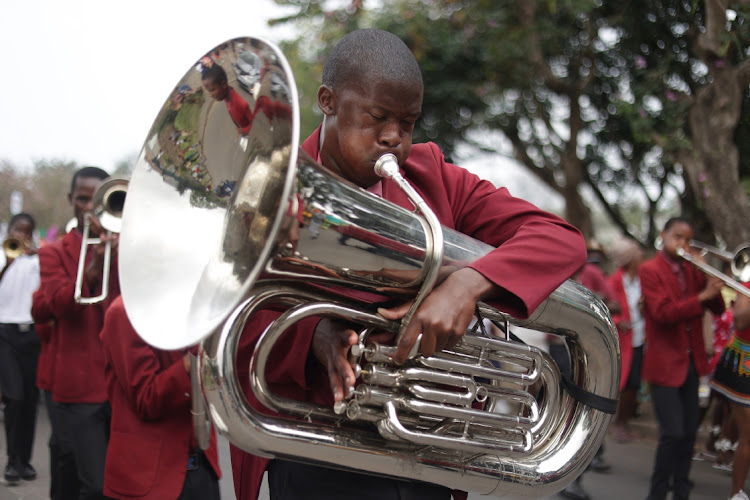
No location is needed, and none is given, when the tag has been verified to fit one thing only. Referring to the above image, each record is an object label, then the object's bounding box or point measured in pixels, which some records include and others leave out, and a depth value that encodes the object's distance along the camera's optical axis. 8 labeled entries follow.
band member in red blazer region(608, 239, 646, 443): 7.22
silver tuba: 1.55
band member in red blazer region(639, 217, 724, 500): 4.90
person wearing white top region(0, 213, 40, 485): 5.50
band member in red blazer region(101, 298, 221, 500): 2.66
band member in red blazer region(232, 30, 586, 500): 1.63
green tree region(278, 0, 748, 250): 6.78
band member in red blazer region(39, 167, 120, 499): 3.81
